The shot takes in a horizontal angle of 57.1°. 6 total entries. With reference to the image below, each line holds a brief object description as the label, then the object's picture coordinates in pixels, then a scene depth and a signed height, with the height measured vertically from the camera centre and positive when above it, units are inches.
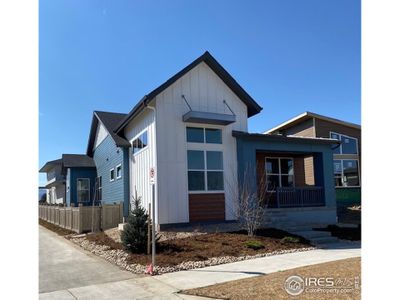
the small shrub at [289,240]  485.4 -90.1
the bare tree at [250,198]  517.3 -44.2
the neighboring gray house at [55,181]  1443.2 -21.1
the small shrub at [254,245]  448.5 -88.9
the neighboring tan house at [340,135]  1218.0 +120.4
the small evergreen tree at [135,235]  436.5 -72.1
